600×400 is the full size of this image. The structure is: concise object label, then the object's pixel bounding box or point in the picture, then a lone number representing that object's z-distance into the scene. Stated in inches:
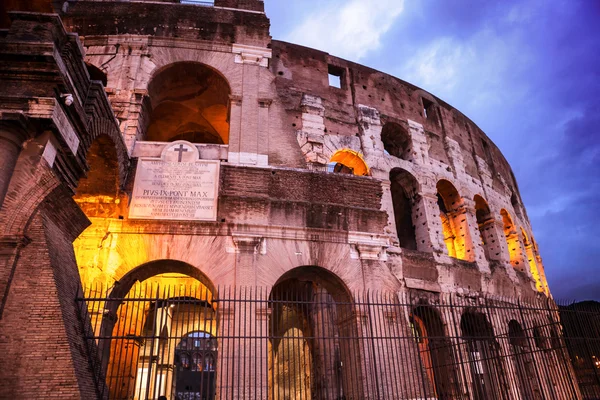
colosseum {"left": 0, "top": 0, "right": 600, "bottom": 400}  201.5
